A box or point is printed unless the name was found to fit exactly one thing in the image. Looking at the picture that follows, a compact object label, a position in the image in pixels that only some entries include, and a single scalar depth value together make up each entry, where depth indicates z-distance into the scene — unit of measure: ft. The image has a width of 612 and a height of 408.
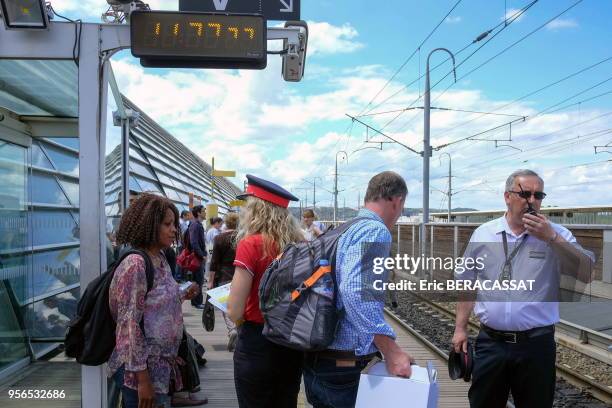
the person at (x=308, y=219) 38.36
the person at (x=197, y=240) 31.74
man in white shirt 10.58
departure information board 11.30
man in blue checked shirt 7.47
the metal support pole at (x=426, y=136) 60.13
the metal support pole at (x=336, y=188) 146.72
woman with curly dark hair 8.70
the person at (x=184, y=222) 36.09
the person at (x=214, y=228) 39.55
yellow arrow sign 66.83
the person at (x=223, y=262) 21.16
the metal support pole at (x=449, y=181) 145.01
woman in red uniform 9.39
